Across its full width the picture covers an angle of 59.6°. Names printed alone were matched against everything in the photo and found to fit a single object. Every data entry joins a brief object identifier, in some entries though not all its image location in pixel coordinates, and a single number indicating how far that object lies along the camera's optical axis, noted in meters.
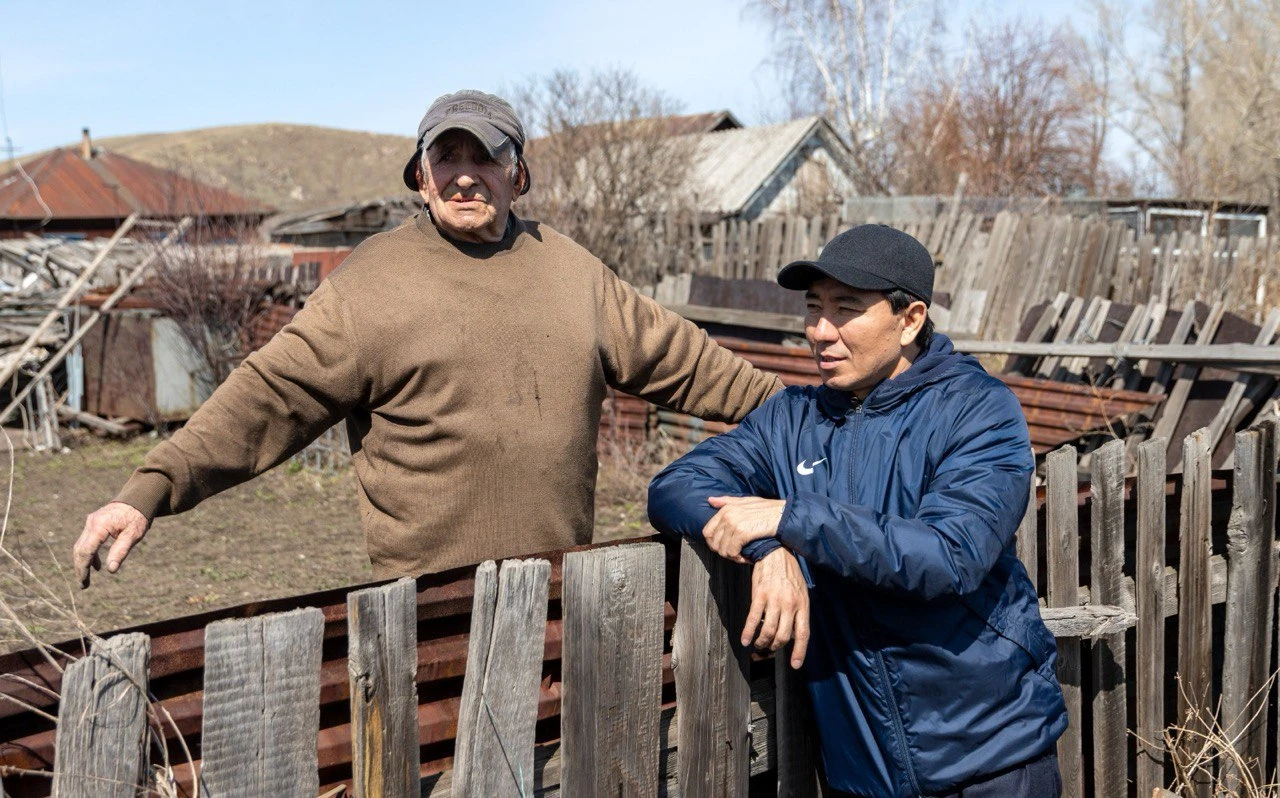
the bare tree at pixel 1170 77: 40.44
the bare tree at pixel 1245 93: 32.97
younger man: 1.91
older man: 2.56
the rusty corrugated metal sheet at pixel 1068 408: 6.02
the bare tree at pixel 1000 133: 26.66
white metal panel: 11.67
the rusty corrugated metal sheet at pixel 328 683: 1.68
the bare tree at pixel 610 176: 14.53
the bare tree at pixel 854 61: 30.61
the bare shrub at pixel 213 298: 11.63
